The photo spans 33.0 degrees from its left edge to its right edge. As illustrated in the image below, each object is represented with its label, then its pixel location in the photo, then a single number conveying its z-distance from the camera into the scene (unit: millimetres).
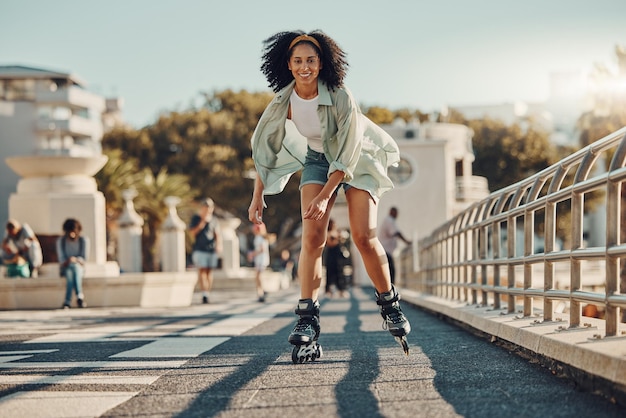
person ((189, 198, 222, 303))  17000
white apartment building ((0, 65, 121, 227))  74750
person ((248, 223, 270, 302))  19641
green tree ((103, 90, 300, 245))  52844
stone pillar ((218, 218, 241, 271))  36844
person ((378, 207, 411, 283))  16406
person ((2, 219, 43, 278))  15594
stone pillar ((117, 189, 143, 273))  25453
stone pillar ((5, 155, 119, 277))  17391
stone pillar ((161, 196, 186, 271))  24809
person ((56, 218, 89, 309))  15148
